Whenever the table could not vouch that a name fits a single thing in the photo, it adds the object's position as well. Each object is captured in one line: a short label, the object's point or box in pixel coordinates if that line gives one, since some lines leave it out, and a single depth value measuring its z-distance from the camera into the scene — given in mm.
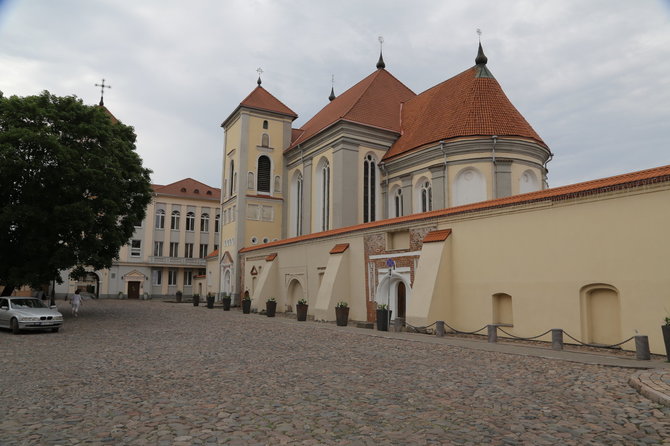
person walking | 23984
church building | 12602
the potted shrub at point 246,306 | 29625
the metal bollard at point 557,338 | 12805
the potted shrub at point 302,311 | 23391
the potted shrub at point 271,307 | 26750
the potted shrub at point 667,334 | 10320
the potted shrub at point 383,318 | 17981
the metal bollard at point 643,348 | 10898
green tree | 19359
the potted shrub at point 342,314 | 20578
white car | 16297
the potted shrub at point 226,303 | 32906
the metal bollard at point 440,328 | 15945
